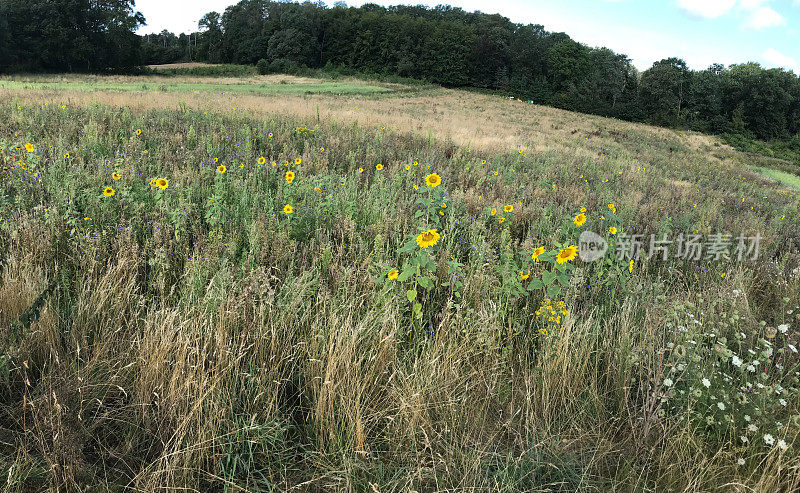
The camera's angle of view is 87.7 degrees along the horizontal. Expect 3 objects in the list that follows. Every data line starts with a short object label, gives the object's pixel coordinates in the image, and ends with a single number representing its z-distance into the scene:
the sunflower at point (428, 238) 2.88
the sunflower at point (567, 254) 3.05
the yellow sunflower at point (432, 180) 3.77
